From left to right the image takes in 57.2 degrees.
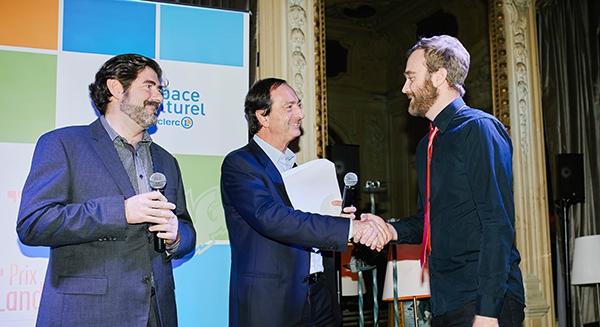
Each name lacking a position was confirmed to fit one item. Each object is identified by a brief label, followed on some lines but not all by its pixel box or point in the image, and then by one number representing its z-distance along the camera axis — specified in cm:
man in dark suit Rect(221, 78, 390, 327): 234
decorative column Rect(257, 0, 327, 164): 404
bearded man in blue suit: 201
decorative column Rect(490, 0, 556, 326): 466
